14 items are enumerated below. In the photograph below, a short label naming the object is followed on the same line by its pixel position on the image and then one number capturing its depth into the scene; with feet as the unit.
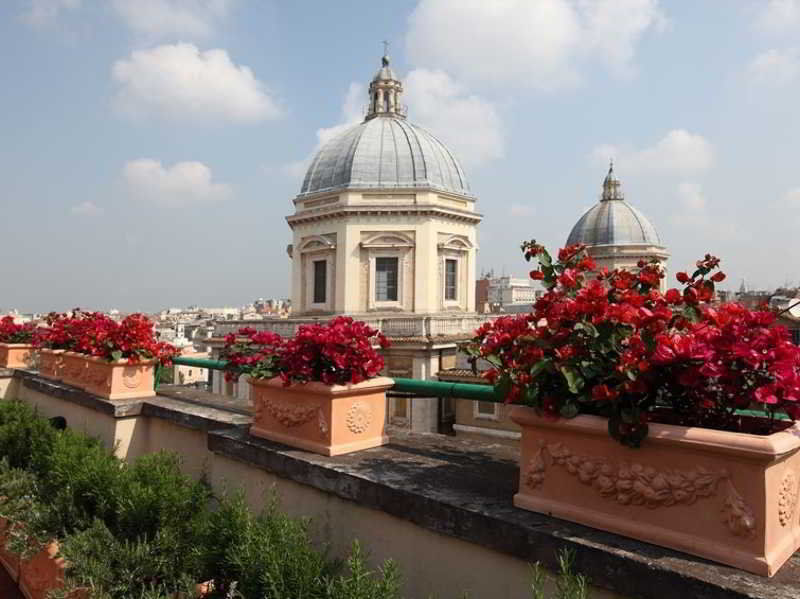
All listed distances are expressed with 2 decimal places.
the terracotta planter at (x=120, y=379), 17.06
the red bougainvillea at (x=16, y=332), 28.71
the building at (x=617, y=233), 151.02
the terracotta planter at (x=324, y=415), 10.07
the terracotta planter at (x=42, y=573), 10.52
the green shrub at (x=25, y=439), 15.21
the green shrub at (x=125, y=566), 8.76
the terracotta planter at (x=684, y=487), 5.41
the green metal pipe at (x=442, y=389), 10.10
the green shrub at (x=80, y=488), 10.96
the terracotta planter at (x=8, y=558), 12.78
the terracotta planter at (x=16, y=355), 27.40
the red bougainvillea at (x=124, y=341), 17.34
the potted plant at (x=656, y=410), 5.55
